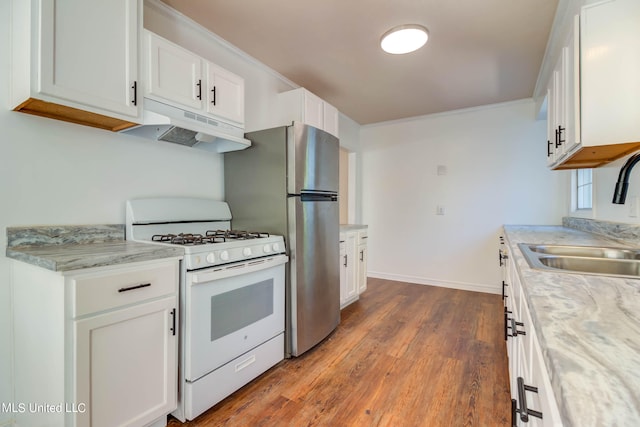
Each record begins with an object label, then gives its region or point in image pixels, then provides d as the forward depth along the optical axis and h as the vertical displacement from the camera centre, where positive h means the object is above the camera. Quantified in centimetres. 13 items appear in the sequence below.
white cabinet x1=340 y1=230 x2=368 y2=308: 301 -58
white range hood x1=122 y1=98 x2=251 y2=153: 161 +51
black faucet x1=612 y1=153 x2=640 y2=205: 127 +15
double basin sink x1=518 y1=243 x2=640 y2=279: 130 -22
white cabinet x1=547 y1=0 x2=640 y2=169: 124 +61
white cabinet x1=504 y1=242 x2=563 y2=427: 55 -41
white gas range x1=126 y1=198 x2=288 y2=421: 148 -49
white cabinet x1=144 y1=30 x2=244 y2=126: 161 +82
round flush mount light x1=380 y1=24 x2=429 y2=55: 209 +130
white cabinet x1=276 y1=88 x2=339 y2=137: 267 +99
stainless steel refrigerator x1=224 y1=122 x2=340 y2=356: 206 +5
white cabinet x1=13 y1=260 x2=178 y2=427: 111 -56
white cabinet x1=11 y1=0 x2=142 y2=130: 120 +69
